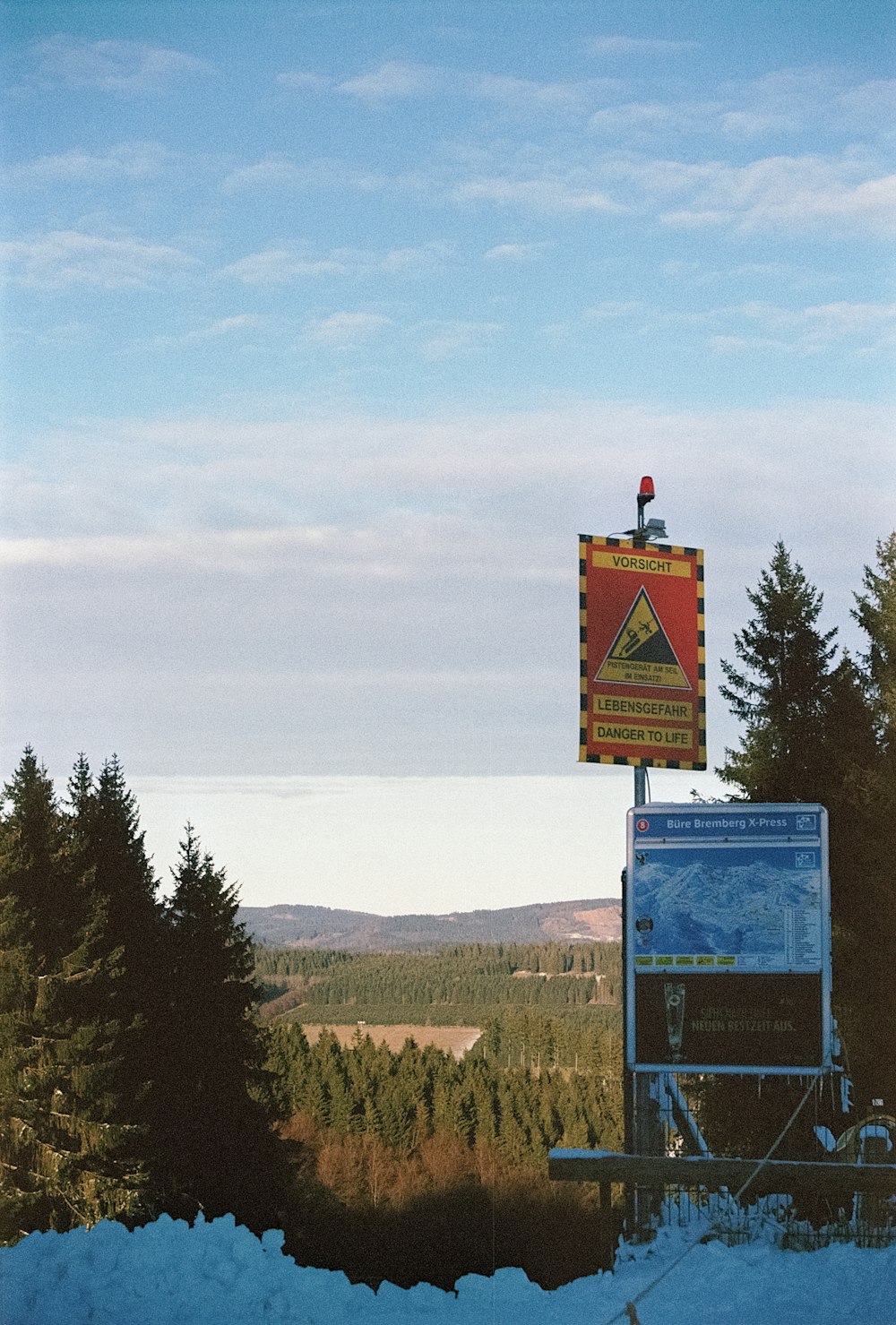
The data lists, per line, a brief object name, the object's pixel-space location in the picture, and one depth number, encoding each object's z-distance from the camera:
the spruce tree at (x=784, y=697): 28.41
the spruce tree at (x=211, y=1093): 37.25
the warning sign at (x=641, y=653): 13.11
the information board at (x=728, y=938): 11.31
